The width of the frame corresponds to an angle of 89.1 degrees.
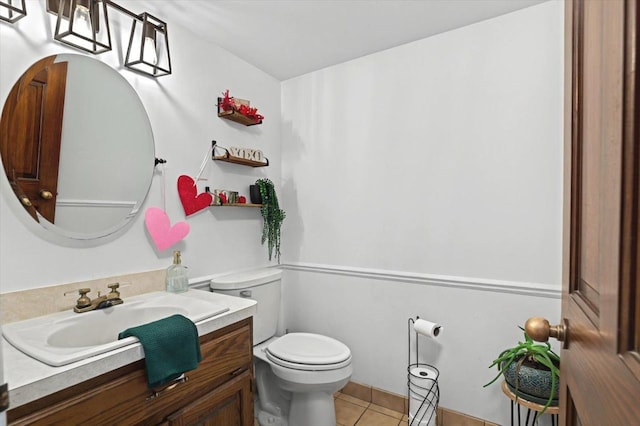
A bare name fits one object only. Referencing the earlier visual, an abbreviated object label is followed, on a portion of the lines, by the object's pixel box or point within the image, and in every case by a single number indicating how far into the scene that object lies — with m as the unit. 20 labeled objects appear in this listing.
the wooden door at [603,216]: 0.33
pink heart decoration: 1.60
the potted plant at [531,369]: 1.35
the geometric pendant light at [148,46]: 1.51
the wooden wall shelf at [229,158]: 1.95
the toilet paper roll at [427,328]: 1.73
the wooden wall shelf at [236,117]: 1.96
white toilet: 1.65
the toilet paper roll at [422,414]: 1.76
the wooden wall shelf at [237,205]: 1.93
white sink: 0.92
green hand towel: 1.00
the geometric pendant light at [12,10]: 1.12
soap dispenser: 1.62
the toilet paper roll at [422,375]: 1.78
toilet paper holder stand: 1.77
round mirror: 1.21
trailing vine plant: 2.22
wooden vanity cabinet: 0.84
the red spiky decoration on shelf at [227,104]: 1.96
